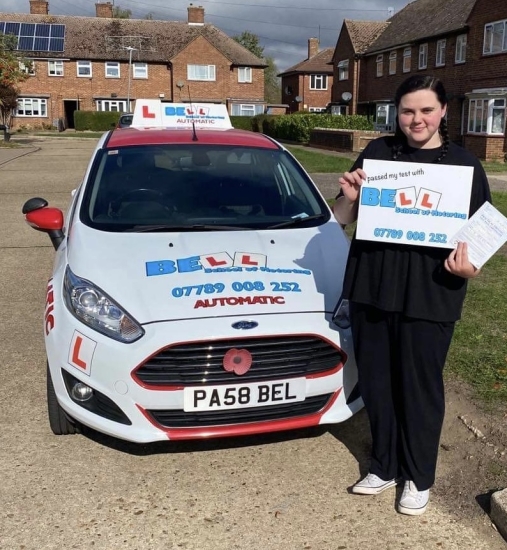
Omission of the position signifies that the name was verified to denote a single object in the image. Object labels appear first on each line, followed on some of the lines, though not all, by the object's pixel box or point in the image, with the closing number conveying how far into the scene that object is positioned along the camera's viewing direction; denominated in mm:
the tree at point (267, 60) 98250
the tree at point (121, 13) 89750
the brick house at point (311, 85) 57250
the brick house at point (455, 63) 26062
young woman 2615
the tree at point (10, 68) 27594
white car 2904
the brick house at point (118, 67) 51156
